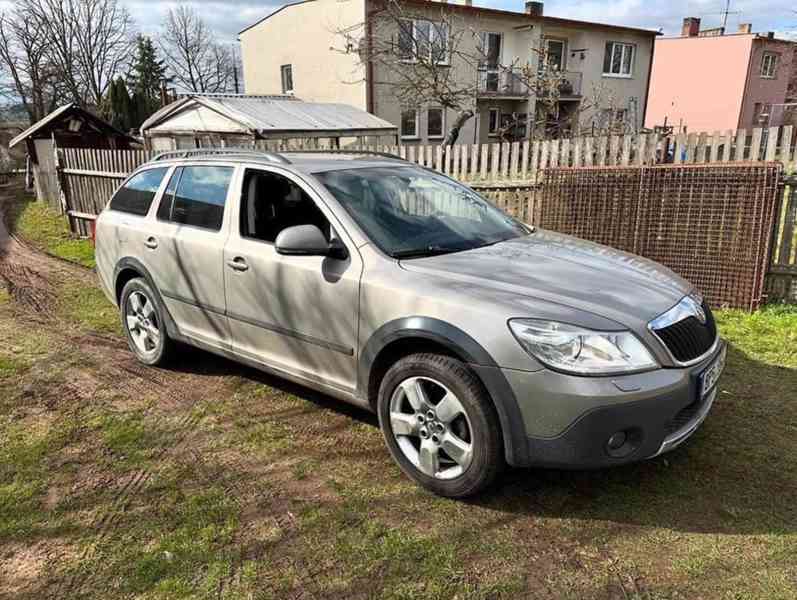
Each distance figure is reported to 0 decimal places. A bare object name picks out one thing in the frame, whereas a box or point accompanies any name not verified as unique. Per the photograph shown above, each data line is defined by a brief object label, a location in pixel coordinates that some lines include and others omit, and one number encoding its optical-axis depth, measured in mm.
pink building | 36906
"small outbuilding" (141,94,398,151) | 15555
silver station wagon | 2682
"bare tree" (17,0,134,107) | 44250
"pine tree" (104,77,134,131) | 38438
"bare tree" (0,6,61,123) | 43406
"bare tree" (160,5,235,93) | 57562
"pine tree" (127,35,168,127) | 51156
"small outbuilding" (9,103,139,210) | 16547
